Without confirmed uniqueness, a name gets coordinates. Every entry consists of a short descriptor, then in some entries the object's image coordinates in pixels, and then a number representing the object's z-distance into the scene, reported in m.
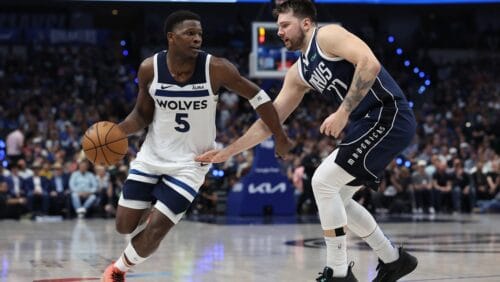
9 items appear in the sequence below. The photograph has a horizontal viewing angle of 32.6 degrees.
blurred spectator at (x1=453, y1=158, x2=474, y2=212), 19.62
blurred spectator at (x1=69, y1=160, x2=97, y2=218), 17.14
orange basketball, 6.48
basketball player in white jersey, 6.22
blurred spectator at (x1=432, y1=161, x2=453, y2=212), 19.62
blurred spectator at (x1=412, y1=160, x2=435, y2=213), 19.42
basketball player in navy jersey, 6.03
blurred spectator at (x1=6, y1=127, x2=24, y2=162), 19.06
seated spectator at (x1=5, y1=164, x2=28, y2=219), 16.77
